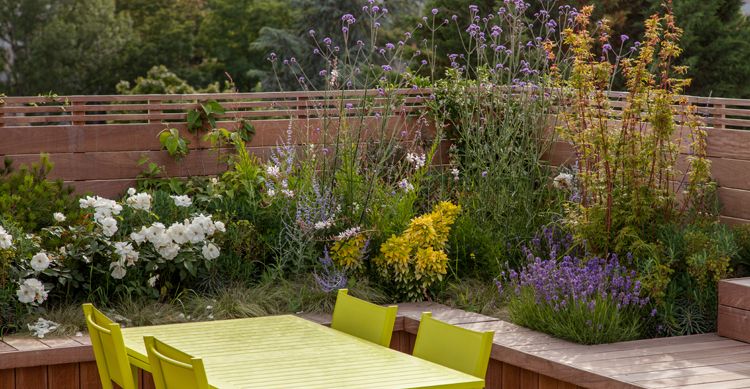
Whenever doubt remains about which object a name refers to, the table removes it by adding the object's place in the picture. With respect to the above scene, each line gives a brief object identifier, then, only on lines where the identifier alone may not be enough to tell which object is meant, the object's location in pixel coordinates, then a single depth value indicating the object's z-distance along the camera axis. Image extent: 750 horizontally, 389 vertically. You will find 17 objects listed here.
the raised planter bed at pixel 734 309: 5.46
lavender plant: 5.43
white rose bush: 5.76
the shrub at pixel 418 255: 6.33
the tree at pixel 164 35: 37.38
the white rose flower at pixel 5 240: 5.47
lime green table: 3.48
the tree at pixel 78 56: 37.59
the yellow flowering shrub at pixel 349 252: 6.41
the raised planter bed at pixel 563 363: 4.70
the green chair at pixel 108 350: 3.75
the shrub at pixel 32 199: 6.16
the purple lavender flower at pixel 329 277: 6.18
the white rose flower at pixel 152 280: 6.01
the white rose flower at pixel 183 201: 6.38
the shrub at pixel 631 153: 6.10
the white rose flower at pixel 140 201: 6.19
